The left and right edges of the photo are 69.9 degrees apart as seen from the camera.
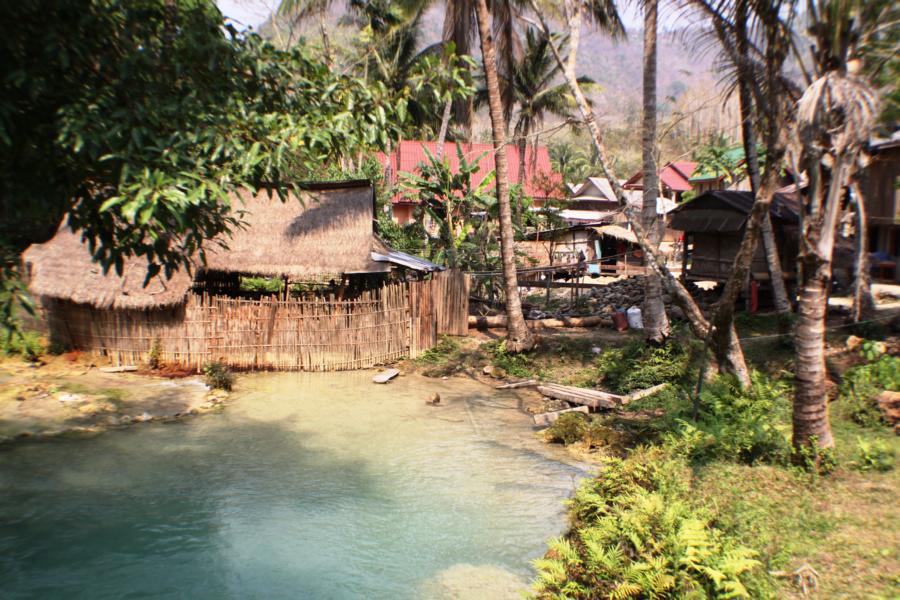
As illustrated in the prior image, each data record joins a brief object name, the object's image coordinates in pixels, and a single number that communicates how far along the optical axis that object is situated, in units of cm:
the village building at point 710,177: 3055
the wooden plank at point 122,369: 1242
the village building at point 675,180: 3659
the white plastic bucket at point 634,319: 1480
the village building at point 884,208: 1456
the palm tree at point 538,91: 2711
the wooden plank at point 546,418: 1033
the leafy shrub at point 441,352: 1360
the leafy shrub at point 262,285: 1911
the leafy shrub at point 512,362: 1289
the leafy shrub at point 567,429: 948
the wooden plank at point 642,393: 1068
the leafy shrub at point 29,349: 1271
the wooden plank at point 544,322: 1523
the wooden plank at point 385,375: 1250
